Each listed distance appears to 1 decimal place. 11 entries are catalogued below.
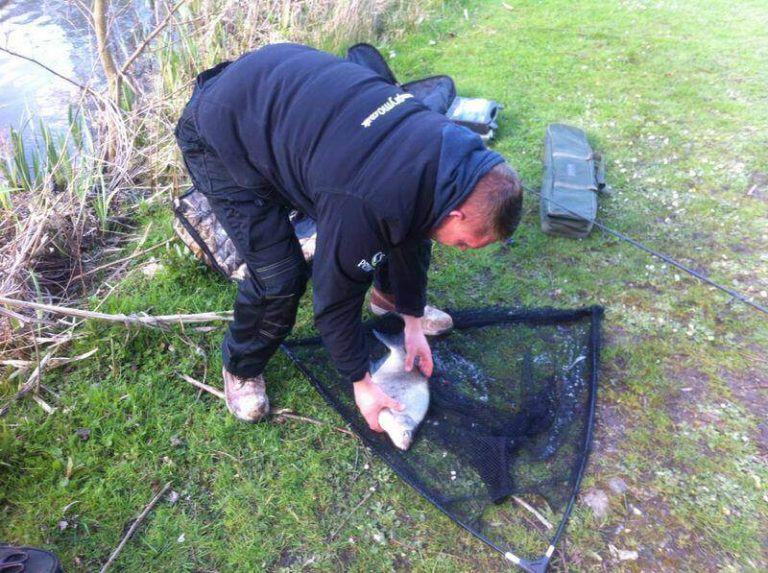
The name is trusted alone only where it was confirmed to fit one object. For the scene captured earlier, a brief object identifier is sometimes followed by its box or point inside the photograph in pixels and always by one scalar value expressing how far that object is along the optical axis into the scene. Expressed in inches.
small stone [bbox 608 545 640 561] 80.2
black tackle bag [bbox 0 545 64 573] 66.3
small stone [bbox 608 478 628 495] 88.0
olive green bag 137.5
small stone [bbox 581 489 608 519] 85.5
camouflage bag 115.6
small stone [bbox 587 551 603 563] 80.1
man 64.0
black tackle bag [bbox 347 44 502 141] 174.6
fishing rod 132.7
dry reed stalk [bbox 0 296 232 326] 101.2
